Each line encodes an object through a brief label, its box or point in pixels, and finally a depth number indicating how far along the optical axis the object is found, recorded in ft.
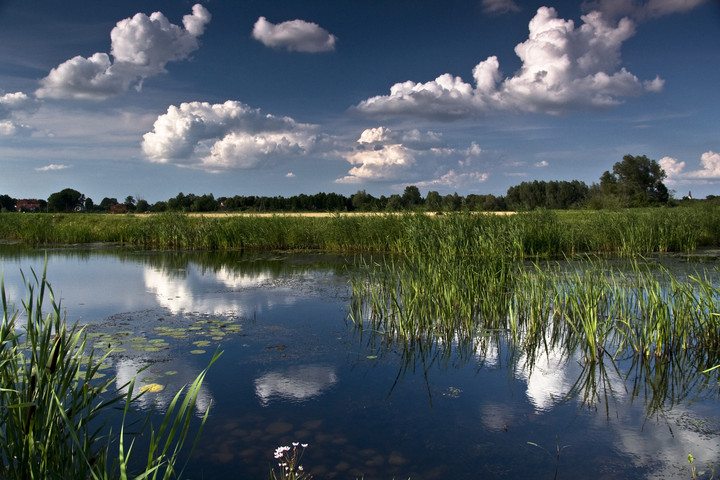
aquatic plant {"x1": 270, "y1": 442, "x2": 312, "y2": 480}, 10.72
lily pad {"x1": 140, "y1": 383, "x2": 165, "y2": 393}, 16.12
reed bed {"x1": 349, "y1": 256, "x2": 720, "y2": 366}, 18.57
